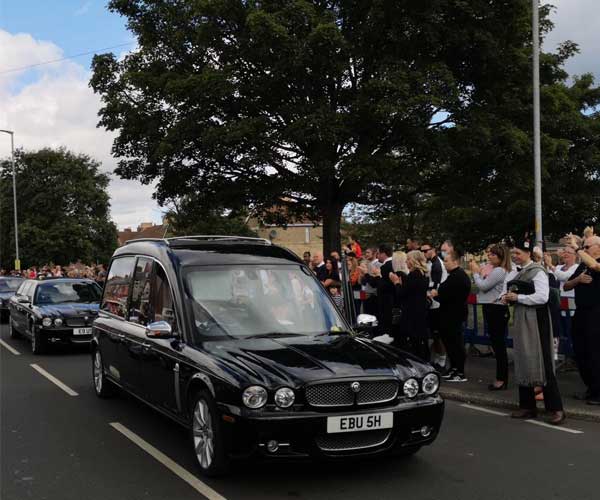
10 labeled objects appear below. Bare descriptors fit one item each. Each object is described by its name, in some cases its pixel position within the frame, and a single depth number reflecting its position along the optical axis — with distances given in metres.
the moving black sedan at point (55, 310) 12.84
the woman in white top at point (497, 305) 8.65
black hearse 4.77
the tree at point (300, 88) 21.64
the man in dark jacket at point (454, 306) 9.23
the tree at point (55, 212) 57.97
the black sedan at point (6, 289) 21.64
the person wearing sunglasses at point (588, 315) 7.73
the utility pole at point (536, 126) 17.66
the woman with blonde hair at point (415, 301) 9.58
